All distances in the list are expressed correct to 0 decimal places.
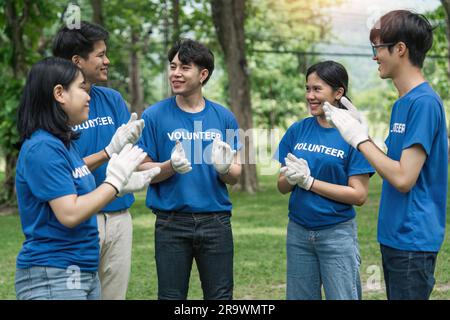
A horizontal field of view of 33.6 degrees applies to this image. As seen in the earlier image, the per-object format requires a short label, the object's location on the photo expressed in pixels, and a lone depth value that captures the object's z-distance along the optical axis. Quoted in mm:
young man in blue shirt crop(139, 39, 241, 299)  4070
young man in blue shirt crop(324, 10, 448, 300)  3240
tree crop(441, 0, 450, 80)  9422
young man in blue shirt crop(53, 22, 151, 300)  4137
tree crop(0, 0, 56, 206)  12195
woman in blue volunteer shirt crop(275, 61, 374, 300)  3979
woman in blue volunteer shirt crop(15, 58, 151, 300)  3021
